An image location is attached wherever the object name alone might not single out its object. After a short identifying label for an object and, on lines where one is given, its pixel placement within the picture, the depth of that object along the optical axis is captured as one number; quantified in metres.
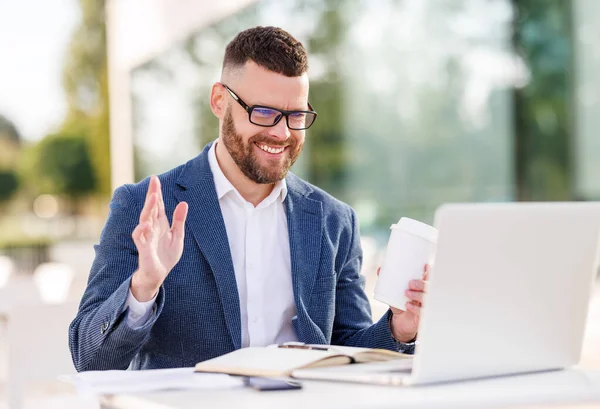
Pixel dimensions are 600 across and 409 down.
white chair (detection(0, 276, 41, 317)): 5.07
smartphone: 2.29
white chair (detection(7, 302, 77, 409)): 3.36
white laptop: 2.24
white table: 2.21
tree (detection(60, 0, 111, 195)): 36.62
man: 2.68
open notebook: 2.37
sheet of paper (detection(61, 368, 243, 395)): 2.30
